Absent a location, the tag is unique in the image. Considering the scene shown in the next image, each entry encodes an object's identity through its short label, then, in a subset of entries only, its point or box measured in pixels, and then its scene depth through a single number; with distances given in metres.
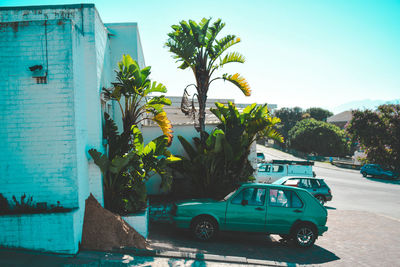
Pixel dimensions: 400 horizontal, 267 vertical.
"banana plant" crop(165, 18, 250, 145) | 10.22
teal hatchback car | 7.92
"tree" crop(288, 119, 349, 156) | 43.72
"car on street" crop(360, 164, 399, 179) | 26.25
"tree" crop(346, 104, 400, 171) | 27.66
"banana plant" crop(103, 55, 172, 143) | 7.96
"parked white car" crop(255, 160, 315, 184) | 17.67
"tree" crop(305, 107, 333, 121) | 76.25
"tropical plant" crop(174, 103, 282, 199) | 10.45
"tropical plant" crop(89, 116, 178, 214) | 7.44
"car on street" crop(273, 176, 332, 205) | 14.27
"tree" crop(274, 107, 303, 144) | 62.47
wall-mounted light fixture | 6.20
